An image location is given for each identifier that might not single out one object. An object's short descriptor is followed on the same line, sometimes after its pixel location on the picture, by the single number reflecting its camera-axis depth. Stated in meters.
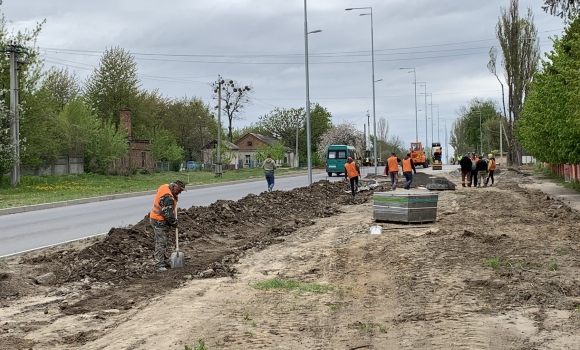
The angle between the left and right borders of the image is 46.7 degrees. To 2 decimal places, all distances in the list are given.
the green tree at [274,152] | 82.94
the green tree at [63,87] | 61.53
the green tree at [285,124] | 106.38
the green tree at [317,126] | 106.75
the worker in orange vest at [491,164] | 33.03
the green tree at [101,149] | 45.91
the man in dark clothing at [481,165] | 31.77
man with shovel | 10.14
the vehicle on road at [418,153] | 72.31
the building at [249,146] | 112.94
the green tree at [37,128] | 35.31
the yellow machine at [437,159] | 69.19
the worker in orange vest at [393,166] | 27.75
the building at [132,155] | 49.59
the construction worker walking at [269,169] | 27.22
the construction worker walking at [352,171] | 24.78
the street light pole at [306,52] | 31.64
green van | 55.41
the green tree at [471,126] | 126.88
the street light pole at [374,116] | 48.42
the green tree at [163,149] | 64.57
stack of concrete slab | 15.63
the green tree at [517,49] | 59.84
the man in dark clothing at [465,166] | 31.94
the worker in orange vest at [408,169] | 27.06
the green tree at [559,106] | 19.55
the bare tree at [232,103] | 83.50
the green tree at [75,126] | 44.12
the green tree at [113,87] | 59.59
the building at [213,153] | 80.01
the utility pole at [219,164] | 52.69
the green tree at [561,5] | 16.65
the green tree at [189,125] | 79.31
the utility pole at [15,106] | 31.75
